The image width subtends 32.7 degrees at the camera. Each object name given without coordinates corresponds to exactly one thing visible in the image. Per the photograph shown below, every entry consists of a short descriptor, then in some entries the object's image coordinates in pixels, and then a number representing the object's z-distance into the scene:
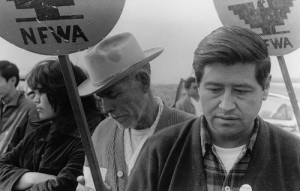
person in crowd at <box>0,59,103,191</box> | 2.62
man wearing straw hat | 2.29
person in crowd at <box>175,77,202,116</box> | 4.77
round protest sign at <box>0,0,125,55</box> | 1.81
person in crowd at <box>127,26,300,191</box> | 1.54
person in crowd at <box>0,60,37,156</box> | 3.68
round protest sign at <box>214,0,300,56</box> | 2.23
